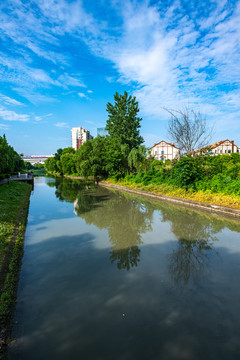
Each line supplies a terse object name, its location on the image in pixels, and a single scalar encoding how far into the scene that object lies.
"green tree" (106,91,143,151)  32.12
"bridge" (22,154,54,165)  169.68
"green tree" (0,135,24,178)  18.29
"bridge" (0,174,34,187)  28.18
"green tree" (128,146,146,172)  24.17
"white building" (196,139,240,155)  52.44
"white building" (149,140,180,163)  56.22
